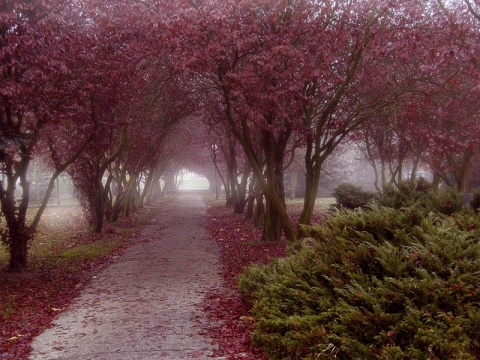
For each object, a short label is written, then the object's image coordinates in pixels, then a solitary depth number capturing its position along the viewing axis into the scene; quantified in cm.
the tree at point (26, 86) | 877
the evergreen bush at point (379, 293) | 422
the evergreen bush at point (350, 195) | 1962
